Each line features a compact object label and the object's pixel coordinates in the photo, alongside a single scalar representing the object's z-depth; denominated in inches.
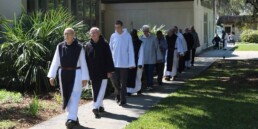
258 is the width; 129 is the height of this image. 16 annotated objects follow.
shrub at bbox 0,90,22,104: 414.9
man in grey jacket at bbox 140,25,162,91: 500.7
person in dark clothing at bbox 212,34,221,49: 1412.3
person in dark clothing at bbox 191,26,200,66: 773.5
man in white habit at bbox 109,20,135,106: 398.3
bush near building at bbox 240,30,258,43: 2039.6
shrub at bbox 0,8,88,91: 467.5
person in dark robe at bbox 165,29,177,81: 589.9
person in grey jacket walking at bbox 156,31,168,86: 529.6
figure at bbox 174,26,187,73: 605.2
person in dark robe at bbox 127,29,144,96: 449.7
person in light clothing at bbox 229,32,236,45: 1861.7
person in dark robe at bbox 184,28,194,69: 735.1
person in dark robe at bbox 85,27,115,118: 348.5
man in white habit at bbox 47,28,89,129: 309.4
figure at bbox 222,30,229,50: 1454.0
